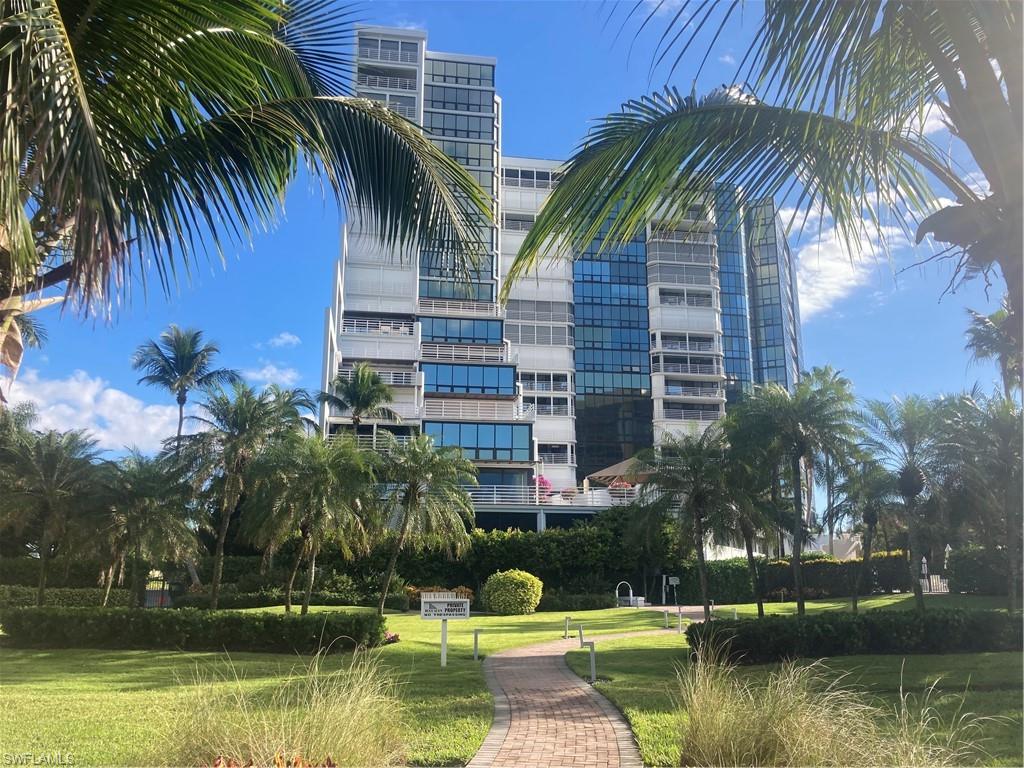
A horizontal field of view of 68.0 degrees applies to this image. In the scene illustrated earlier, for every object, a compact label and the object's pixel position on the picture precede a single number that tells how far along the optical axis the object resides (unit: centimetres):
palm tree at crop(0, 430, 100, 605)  2708
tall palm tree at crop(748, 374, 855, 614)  2509
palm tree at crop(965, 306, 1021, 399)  3351
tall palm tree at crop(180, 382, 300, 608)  2952
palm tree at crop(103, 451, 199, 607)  2588
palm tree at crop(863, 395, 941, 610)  2545
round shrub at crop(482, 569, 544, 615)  3509
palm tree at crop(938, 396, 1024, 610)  2381
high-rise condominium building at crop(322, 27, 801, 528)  5153
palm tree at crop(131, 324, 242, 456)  4938
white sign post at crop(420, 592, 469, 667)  1712
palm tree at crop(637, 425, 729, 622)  2248
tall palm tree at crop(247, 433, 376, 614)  2316
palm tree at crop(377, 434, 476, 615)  2633
